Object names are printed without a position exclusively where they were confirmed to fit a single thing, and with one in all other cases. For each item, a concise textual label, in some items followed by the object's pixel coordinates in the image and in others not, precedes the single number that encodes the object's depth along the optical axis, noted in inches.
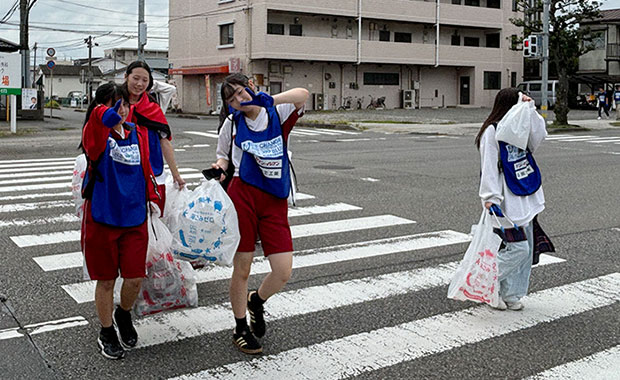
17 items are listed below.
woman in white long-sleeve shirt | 197.2
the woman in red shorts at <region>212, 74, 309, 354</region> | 165.0
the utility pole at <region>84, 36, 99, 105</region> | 2486.7
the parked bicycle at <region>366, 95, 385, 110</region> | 1845.5
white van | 1772.9
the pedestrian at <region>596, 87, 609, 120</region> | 1402.6
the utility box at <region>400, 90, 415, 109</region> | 1900.8
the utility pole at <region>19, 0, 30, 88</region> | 1170.7
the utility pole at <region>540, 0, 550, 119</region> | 999.6
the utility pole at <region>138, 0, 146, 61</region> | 1080.2
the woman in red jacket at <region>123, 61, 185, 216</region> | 199.0
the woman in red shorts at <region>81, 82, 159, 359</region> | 158.6
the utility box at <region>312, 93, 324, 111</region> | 1763.0
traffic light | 1017.1
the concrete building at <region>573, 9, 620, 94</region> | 1862.7
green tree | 1103.0
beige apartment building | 1665.8
